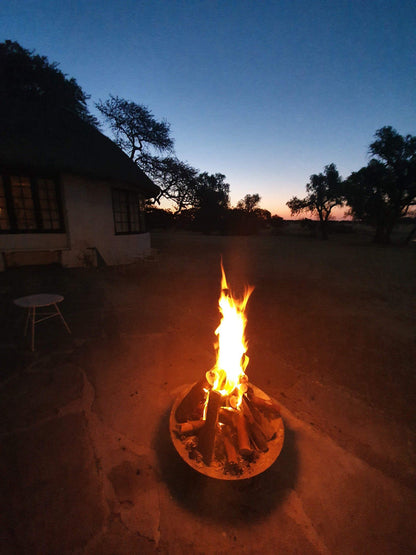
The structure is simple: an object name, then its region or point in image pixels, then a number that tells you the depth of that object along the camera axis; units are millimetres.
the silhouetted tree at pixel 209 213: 37094
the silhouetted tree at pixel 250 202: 52044
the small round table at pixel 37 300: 3693
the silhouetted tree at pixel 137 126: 19703
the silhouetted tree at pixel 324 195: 31562
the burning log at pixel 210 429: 1876
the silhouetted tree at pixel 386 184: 21578
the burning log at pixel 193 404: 2209
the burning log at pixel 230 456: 1763
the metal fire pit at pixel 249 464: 1730
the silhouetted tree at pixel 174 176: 21375
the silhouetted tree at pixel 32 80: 12983
